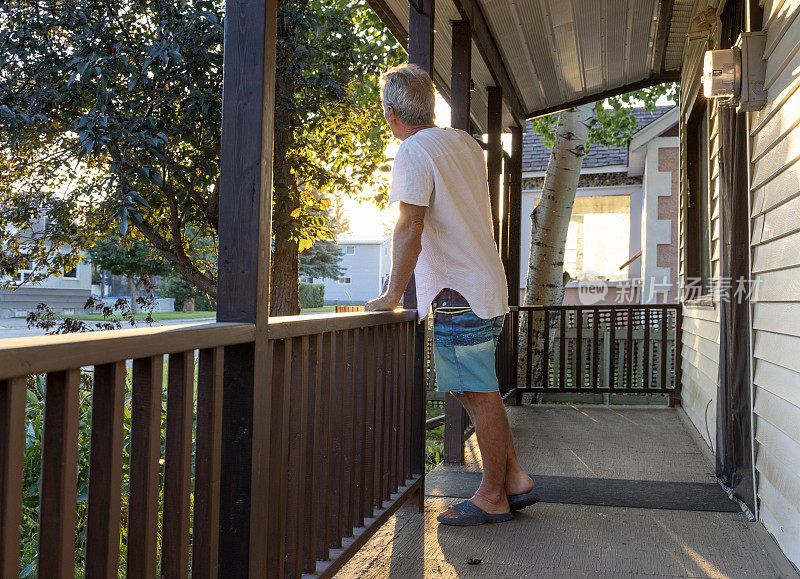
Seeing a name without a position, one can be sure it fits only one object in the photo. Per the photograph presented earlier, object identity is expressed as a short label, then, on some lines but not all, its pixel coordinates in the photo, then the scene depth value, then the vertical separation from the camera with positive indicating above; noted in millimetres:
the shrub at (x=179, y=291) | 29123 +120
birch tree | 7781 +900
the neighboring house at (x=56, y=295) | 16203 -84
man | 2533 +167
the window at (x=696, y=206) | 5680 +782
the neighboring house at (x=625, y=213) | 11508 +1677
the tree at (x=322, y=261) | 32344 +1666
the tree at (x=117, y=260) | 18078 +829
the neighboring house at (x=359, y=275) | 44312 +1420
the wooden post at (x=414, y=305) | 3082 -23
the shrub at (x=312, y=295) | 33469 +114
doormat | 3268 -852
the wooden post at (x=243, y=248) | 1602 +102
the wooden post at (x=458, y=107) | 3881 +992
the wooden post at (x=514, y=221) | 6336 +690
